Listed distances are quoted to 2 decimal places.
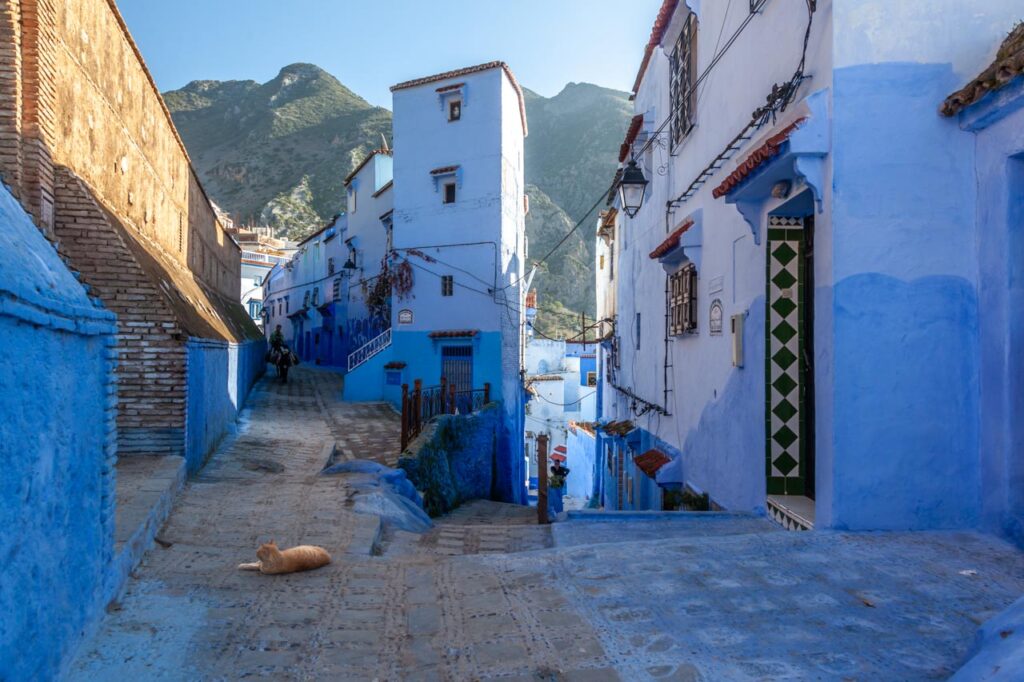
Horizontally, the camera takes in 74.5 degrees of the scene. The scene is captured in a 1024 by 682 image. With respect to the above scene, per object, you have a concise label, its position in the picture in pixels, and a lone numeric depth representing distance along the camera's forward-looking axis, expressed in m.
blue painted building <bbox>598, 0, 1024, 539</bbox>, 5.01
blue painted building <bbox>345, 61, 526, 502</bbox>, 22.02
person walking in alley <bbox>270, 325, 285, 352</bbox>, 24.89
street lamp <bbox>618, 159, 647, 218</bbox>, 10.55
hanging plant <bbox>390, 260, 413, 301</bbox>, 22.69
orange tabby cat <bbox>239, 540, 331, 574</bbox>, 4.70
